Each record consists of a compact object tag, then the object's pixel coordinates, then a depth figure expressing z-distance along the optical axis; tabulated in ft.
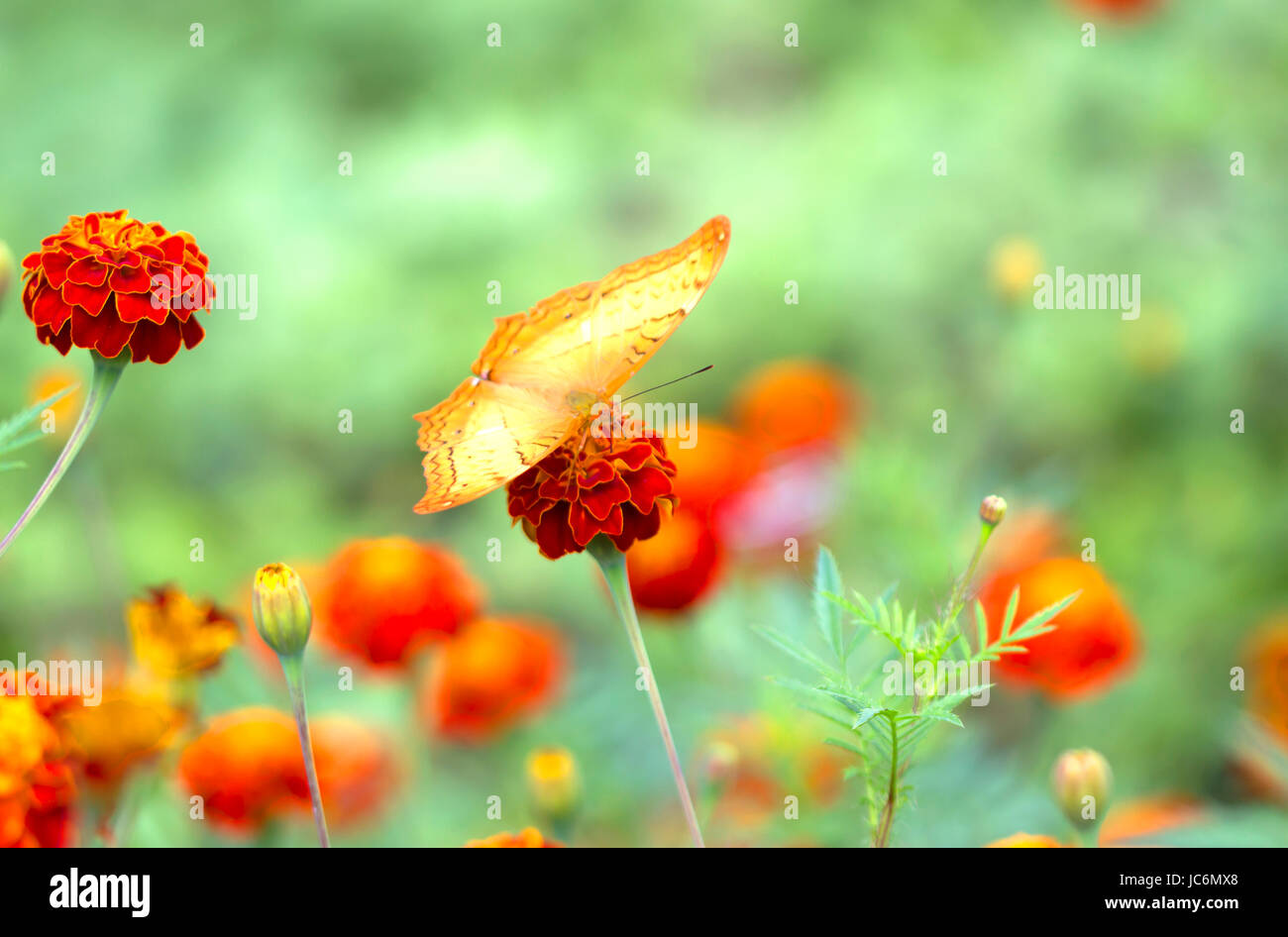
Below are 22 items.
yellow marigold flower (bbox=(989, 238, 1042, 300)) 4.46
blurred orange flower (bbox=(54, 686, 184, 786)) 2.87
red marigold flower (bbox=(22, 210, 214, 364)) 2.85
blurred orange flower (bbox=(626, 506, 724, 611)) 3.42
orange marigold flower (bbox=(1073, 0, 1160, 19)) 6.77
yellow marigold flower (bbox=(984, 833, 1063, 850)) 2.91
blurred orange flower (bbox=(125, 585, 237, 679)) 2.94
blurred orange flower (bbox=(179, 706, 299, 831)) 3.13
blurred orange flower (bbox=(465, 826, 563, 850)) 2.91
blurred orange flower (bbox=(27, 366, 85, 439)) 3.26
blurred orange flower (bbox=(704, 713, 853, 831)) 3.48
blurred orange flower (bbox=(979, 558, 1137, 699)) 3.43
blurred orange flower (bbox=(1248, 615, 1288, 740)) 4.10
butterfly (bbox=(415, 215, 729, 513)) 2.96
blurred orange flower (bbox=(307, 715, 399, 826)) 3.45
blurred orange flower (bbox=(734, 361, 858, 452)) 4.90
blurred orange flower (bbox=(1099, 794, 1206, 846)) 3.36
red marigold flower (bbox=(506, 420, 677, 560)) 2.86
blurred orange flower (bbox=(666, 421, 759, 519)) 3.67
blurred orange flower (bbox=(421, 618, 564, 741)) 3.52
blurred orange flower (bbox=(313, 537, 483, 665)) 3.41
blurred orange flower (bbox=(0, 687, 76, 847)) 2.82
